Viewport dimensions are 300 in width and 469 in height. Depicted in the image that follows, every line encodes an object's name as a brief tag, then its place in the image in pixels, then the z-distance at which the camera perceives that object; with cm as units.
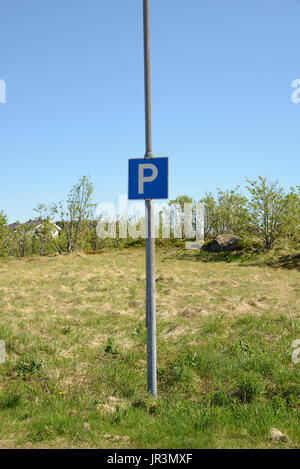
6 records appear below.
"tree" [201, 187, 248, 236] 3781
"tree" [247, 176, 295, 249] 2736
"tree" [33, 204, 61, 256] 3728
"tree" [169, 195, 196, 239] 4122
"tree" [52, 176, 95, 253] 3366
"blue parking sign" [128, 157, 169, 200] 586
